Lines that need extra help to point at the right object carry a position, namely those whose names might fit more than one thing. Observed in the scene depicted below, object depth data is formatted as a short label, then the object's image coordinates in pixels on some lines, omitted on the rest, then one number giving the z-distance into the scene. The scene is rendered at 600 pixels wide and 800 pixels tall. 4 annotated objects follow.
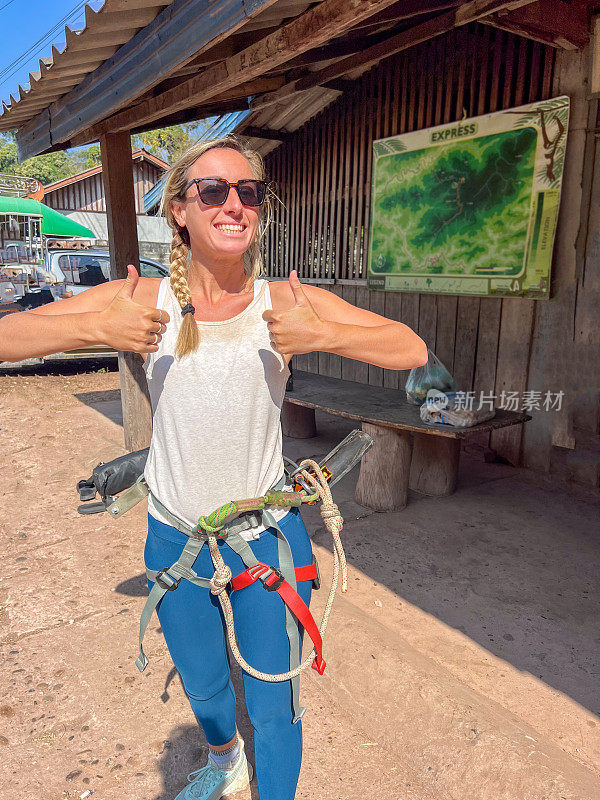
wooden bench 4.51
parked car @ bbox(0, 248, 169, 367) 10.43
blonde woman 1.64
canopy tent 16.56
